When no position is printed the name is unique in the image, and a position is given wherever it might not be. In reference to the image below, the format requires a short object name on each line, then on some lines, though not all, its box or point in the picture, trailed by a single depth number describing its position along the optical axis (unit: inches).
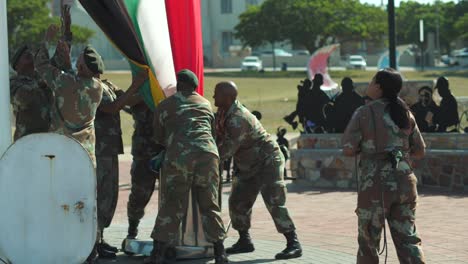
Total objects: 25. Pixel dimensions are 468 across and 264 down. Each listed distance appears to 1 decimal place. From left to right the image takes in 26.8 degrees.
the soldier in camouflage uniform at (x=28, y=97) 342.3
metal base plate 342.3
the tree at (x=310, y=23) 2679.6
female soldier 273.9
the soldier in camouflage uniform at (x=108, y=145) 338.0
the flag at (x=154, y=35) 327.9
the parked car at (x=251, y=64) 2677.2
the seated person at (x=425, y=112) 520.7
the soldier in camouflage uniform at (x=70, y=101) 316.2
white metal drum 292.2
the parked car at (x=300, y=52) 3102.1
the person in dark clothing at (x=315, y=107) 558.3
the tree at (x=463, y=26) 2582.2
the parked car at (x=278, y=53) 3113.7
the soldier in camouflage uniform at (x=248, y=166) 334.6
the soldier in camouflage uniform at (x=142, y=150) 352.2
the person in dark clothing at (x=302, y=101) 564.4
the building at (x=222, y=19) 3479.3
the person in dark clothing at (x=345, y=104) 539.8
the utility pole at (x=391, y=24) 618.1
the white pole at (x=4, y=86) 306.5
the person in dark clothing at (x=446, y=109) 517.3
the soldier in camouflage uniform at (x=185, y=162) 317.7
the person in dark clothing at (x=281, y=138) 569.0
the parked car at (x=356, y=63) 2682.1
